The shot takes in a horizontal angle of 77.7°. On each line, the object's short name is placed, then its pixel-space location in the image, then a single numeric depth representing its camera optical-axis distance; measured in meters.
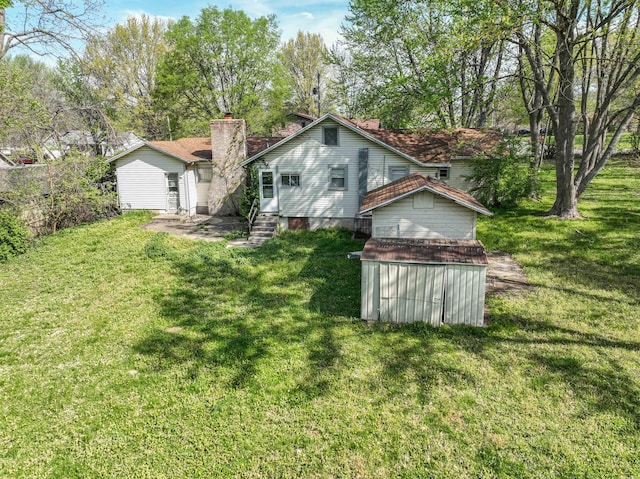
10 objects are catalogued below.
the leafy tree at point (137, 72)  32.97
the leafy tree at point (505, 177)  19.48
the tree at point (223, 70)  31.66
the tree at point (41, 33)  13.22
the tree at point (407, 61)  16.98
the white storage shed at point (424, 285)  9.19
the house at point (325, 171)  17.61
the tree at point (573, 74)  14.28
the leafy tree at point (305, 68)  44.47
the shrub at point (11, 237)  14.23
